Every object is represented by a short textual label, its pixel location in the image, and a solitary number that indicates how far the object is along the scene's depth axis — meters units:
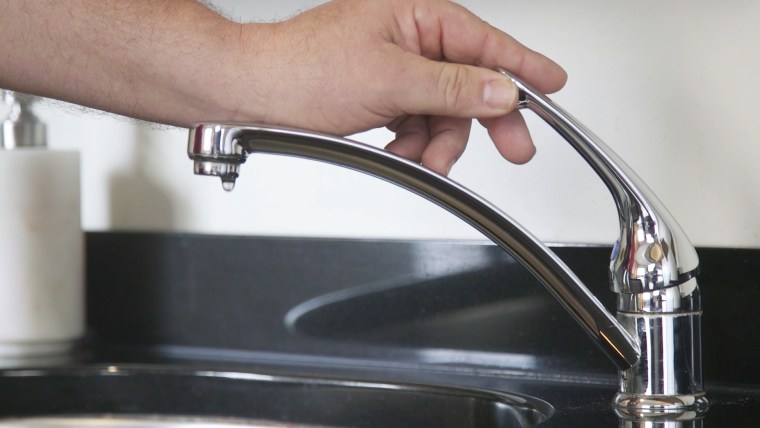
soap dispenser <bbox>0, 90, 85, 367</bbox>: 0.99
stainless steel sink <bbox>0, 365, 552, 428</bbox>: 0.89
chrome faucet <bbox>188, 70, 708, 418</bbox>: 0.75
